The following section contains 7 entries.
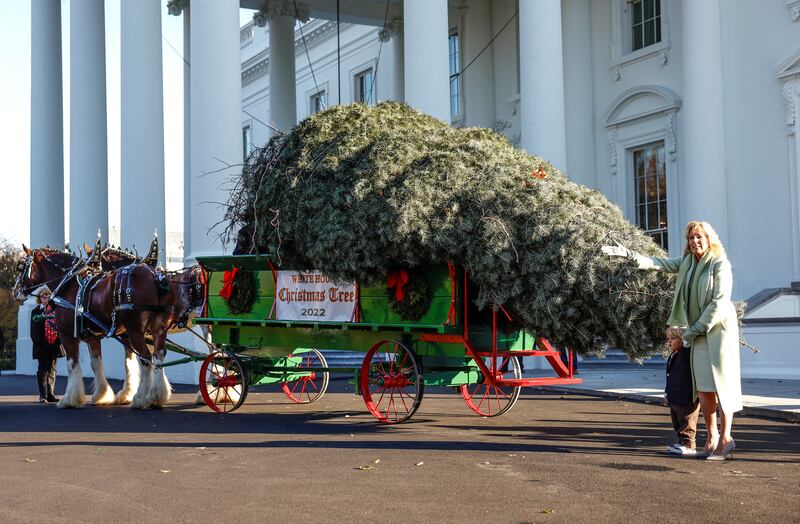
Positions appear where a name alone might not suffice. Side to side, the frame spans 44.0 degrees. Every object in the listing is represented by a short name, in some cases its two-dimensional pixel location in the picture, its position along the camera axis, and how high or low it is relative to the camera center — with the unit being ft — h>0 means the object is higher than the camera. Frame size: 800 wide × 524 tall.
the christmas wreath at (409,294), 32.73 +0.50
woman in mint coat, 25.61 -0.59
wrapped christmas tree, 27.96 +2.82
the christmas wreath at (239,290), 38.58 +0.88
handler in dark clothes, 49.52 -1.65
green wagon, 32.27 -1.12
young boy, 26.58 -2.50
